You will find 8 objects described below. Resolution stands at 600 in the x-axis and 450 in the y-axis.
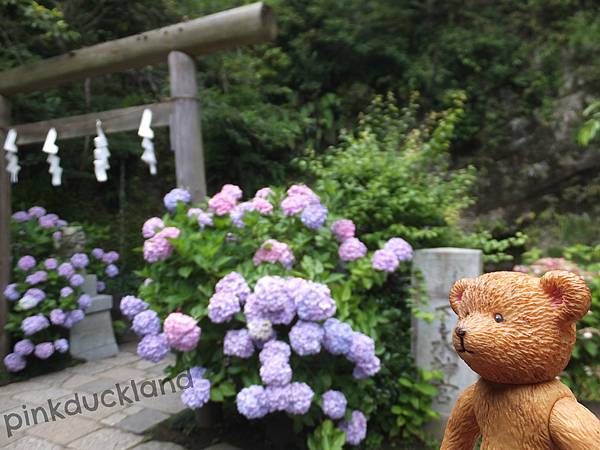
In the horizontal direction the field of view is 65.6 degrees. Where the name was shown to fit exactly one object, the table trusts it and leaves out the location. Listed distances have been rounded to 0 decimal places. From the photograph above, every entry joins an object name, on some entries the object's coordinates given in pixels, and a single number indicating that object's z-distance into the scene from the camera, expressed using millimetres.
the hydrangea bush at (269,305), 1979
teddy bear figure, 809
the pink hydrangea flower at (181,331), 2053
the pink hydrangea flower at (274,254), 2277
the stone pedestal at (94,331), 4320
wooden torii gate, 2805
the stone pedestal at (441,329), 2430
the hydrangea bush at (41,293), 3805
